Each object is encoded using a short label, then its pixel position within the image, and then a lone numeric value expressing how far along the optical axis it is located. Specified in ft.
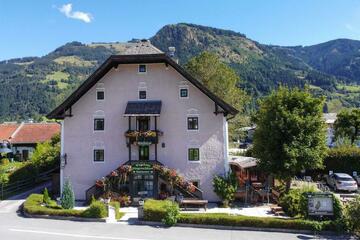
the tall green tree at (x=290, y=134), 105.91
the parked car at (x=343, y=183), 128.67
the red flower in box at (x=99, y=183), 113.70
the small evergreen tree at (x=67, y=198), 100.27
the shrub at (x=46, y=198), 104.27
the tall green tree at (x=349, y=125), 227.40
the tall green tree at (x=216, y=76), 173.78
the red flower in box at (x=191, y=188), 113.17
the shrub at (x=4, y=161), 196.97
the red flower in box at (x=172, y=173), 112.68
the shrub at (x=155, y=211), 88.69
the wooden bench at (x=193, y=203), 104.42
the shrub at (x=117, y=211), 96.51
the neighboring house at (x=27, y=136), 211.82
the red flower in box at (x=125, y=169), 113.70
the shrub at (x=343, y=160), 148.87
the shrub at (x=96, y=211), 92.02
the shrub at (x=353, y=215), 79.51
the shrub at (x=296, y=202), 90.02
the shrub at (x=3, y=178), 124.08
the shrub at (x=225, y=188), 110.83
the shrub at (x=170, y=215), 87.30
